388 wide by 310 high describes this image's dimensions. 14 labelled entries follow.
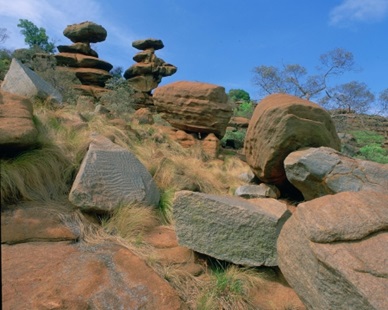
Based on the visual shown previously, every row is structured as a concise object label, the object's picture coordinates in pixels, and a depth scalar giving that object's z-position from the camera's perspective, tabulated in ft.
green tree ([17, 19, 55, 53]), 83.97
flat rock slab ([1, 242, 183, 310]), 6.88
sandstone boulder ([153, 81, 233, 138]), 26.86
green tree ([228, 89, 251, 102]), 95.59
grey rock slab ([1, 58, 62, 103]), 17.58
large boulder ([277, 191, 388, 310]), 6.23
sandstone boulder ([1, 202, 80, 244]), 8.71
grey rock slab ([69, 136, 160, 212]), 10.25
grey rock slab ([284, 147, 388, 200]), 11.76
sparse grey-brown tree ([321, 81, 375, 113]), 54.90
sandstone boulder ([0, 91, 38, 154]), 9.89
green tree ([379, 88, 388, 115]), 58.23
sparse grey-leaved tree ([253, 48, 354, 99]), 57.47
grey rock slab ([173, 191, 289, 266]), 9.39
